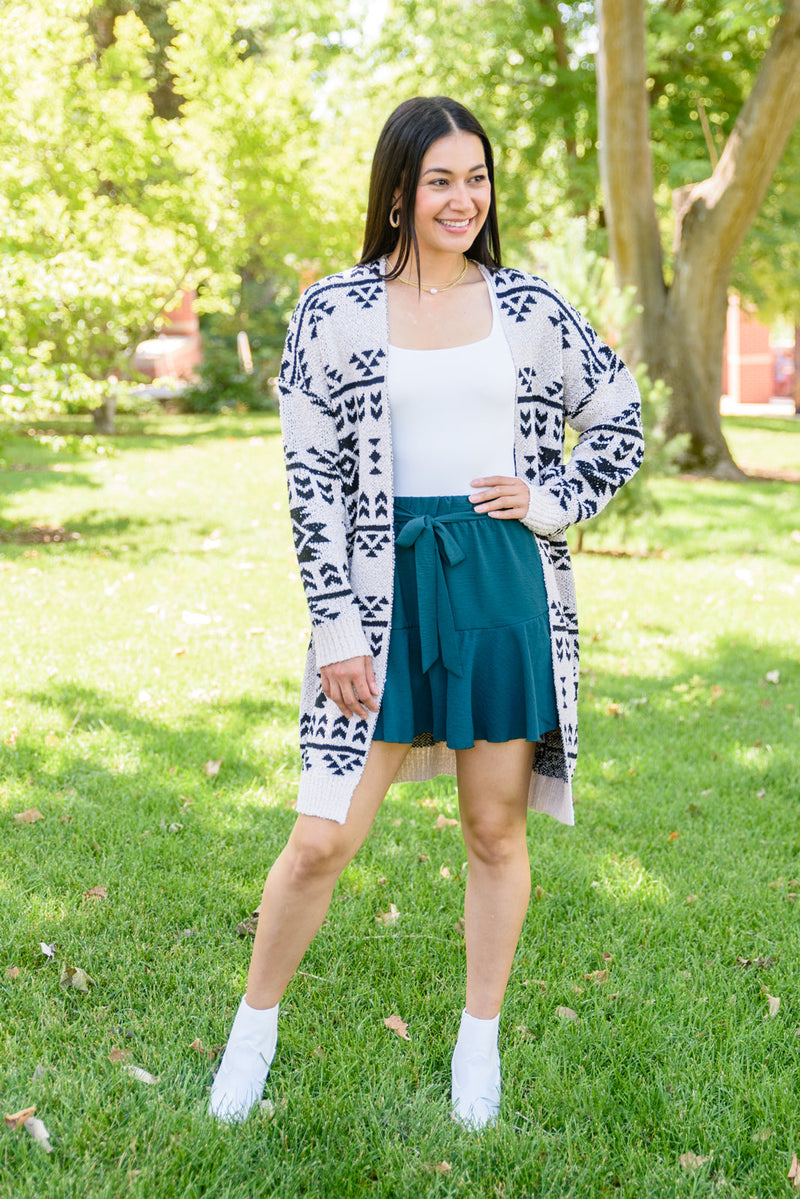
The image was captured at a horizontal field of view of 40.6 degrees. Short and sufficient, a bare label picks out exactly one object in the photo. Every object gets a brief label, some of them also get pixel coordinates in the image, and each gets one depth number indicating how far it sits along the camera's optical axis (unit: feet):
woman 7.14
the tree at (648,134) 40.42
